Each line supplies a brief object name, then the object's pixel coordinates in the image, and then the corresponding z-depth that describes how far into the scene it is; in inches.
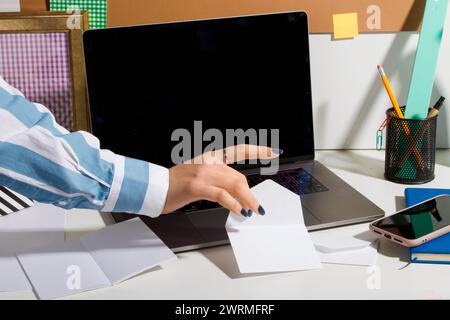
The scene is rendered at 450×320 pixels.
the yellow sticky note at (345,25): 75.2
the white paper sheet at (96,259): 60.6
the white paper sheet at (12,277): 60.6
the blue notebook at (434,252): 62.2
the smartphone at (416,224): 62.8
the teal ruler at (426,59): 72.3
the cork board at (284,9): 74.4
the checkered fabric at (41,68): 72.8
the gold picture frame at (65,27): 72.5
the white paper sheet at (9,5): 73.6
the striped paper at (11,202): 68.4
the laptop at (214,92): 69.1
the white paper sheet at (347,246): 63.0
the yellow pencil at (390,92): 72.7
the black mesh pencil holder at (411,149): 71.5
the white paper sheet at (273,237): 62.0
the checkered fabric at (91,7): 73.5
